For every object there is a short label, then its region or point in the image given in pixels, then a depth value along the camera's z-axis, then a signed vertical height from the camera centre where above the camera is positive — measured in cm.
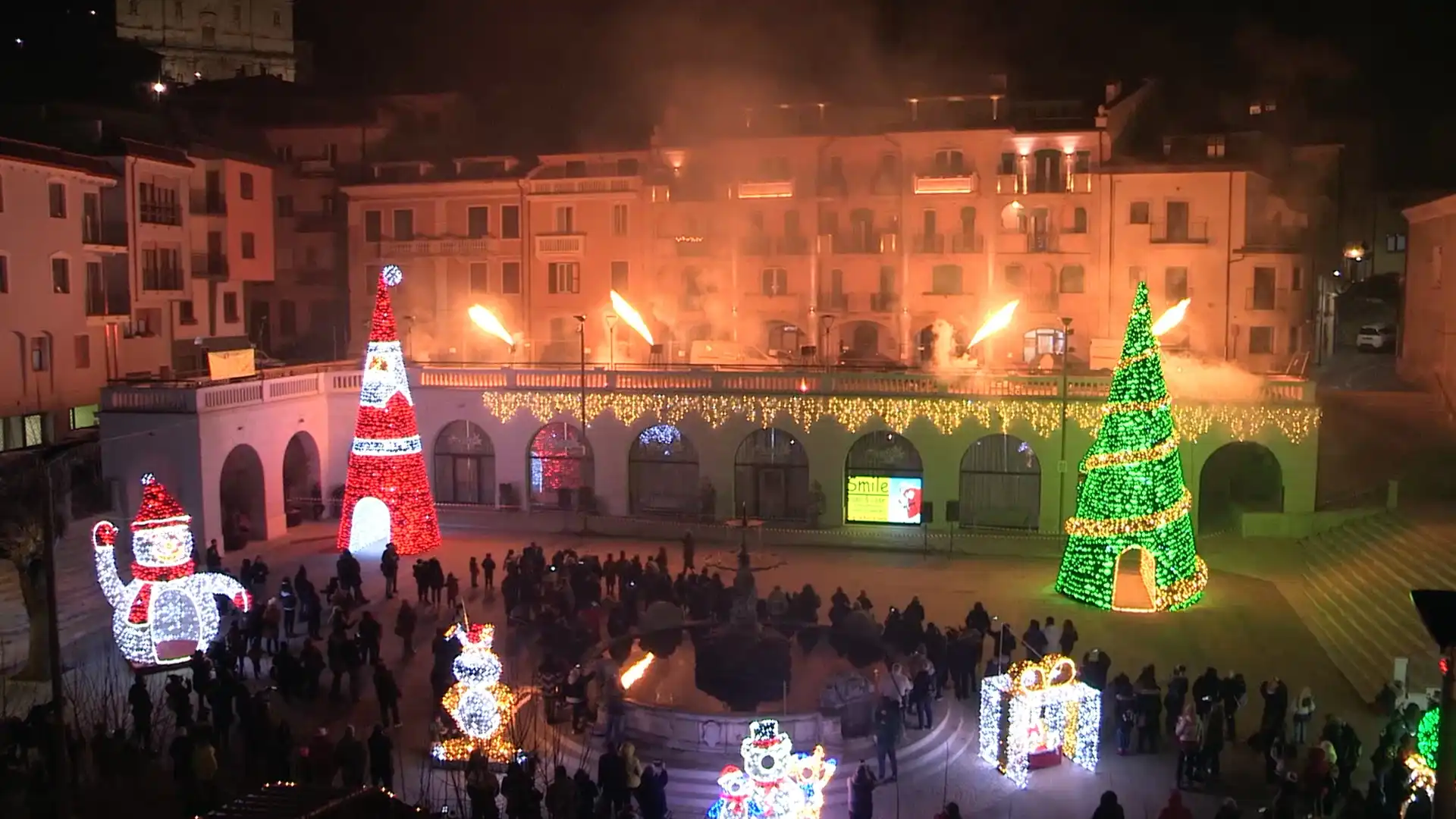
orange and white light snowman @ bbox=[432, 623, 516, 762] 1919 -572
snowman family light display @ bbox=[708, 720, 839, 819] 1625 -576
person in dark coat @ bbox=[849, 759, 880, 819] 1652 -599
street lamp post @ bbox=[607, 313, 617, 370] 4692 -47
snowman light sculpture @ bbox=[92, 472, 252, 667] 2384 -499
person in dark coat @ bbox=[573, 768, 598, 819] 1661 -605
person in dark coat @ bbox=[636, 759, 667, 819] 1666 -607
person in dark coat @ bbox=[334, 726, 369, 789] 1764 -596
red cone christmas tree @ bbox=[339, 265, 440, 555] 3275 -348
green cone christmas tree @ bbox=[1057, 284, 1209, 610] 2777 -354
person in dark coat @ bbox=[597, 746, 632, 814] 1717 -607
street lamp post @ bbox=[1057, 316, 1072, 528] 3519 -437
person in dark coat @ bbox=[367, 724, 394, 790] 1770 -600
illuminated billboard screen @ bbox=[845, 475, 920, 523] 3759 -509
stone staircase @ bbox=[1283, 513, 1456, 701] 2317 -556
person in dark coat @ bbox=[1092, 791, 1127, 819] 1533 -573
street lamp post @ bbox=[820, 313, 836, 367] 4688 -15
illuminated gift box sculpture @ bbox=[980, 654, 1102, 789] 1922 -589
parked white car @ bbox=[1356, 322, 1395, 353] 5569 -42
